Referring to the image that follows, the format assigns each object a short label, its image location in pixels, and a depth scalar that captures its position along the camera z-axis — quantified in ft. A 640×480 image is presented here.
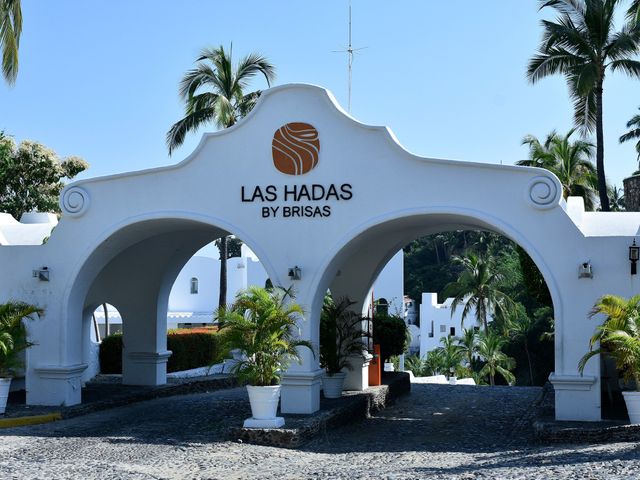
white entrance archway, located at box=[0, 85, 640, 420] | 47.52
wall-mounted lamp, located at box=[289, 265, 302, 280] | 51.49
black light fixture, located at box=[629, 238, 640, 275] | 46.55
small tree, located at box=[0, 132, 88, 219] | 103.50
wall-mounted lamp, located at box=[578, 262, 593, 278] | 46.60
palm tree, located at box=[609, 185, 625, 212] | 177.78
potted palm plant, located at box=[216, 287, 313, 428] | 46.26
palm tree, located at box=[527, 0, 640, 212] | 84.99
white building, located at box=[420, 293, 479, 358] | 204.04
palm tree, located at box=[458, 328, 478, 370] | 147.84
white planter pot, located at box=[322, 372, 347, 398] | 59.21
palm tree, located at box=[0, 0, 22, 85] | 64.39
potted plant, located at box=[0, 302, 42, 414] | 52.54
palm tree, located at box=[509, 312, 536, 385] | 167.22
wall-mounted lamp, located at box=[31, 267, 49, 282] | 56.34
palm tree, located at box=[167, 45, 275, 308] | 97.76
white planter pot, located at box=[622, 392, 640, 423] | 43.99
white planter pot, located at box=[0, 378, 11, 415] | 52.75
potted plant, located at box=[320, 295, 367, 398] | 59.21
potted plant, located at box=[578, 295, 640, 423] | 42.75
